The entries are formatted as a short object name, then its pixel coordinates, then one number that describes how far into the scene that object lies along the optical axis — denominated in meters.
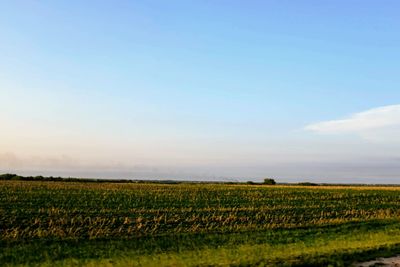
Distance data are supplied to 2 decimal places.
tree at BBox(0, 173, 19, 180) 114.66
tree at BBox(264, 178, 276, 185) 138.12
